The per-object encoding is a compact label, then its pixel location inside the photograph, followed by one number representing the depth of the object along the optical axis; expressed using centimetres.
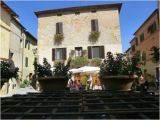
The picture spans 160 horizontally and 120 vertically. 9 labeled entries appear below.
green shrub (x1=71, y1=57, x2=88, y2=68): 1234
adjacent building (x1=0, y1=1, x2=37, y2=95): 1094
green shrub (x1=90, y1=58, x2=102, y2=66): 1238
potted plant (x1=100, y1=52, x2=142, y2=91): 262
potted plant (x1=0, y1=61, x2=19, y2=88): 253
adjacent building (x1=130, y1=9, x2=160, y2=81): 1401
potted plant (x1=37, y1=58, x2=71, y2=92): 285
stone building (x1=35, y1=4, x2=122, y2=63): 1261
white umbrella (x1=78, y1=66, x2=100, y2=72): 950
